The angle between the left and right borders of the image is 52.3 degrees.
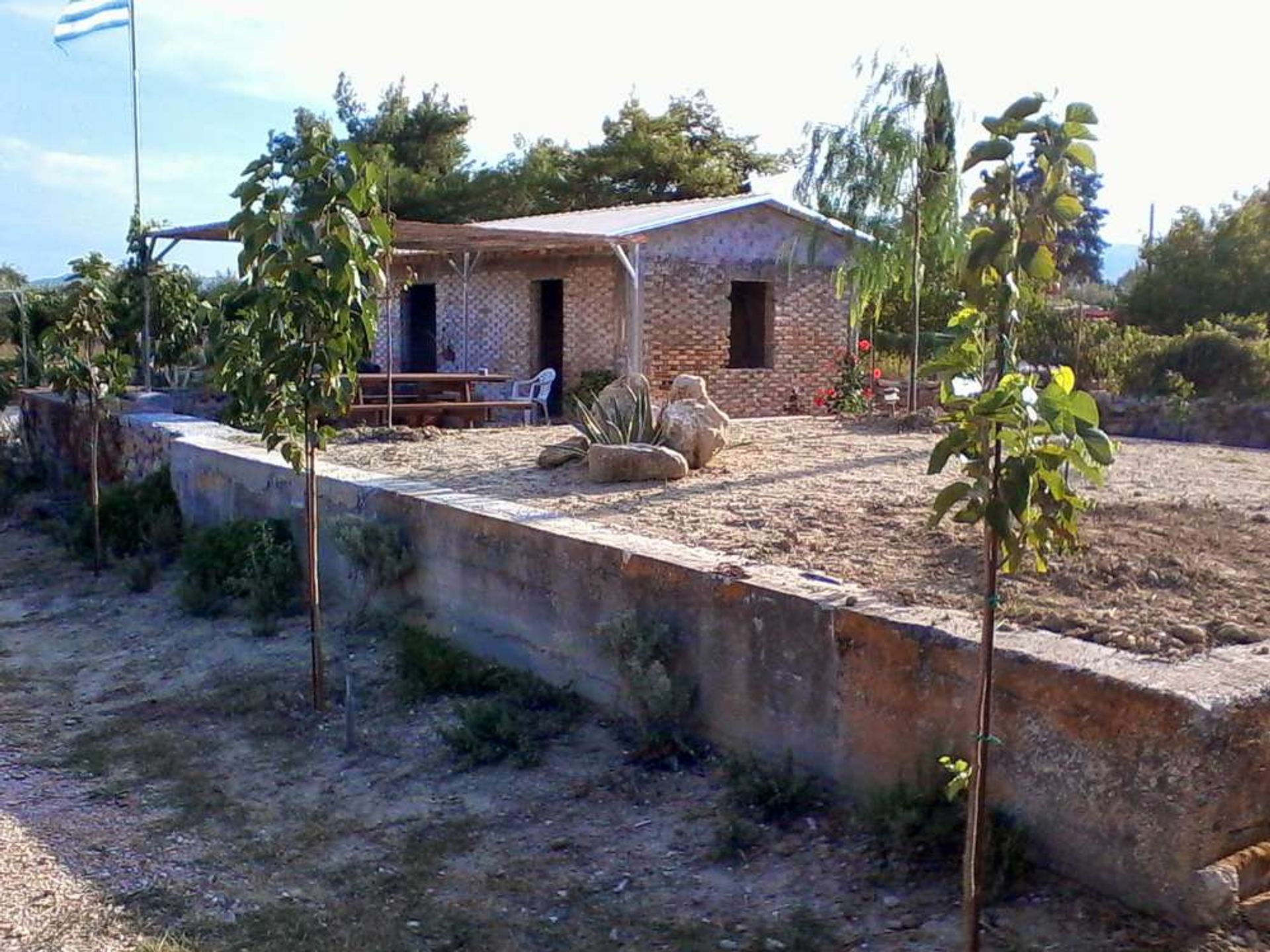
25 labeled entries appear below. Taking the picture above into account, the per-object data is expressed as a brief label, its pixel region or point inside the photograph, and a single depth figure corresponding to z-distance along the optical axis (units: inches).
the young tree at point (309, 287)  213.9
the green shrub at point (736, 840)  162.2
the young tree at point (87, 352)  378.9
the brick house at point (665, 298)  646.5
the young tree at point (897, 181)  488.1
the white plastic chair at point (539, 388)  634.2
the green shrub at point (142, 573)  343.3
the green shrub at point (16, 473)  524.4
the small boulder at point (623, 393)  326.0
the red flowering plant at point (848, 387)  548.7
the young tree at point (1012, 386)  103.2
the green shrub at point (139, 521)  376.5
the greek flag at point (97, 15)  819.4
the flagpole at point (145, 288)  606.5
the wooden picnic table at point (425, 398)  543.2
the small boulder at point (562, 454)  327.0
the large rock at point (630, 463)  298.4
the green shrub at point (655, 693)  189.9
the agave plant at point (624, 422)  316.8
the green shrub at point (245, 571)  294.8
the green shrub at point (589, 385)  642.2
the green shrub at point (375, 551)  265.6
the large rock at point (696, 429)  314.0
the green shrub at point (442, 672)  231.0
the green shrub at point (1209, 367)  529.3
